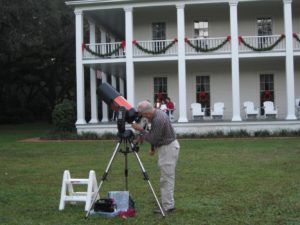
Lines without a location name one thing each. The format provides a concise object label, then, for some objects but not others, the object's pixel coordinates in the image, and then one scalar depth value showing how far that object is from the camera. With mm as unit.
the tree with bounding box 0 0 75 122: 29297
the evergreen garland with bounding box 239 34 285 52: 23906
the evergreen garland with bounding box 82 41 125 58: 24656
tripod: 7680
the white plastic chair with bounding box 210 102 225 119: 24391
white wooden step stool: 8078
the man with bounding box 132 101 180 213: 7676
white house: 23859
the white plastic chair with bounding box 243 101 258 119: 24391
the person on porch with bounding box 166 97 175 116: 24453
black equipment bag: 7746
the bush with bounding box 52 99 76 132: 24969
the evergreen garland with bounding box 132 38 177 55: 24427
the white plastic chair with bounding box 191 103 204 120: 24484
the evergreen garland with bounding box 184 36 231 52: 24016
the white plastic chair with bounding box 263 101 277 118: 24266
